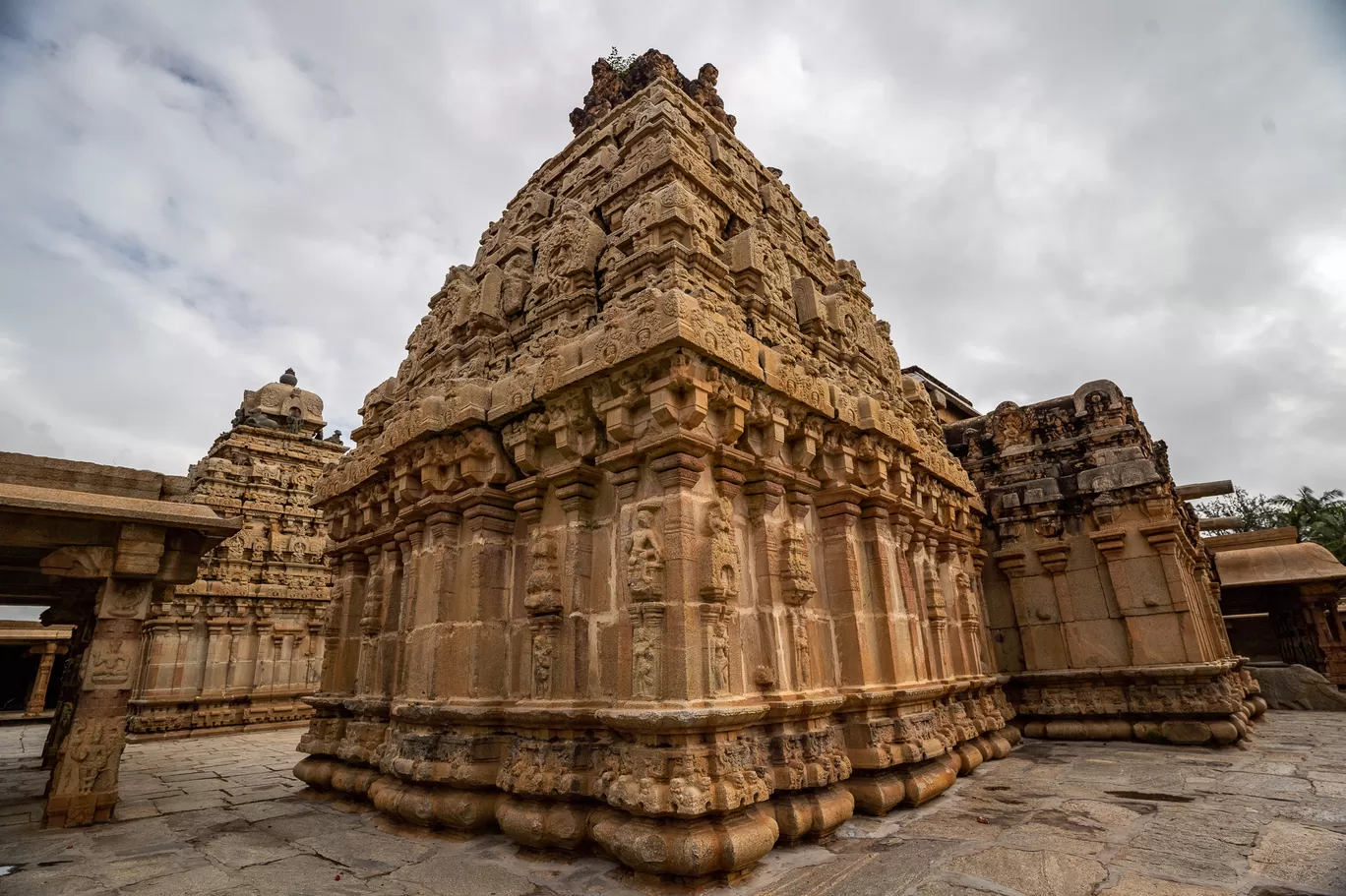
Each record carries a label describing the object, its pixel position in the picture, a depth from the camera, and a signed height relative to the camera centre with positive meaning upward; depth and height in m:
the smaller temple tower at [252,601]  15.03 +1.62
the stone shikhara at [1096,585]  9.09 +0.81
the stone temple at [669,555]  4.73 +0.92
